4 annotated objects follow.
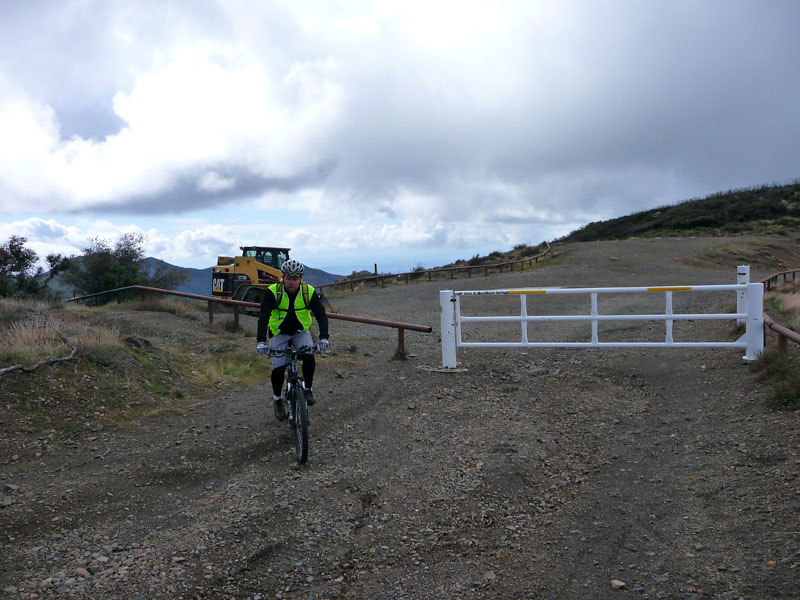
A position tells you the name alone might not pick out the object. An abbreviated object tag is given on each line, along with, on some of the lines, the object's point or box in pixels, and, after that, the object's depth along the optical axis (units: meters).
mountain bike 5.88
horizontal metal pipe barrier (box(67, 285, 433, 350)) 10.91
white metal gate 8.88
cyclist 6.60
